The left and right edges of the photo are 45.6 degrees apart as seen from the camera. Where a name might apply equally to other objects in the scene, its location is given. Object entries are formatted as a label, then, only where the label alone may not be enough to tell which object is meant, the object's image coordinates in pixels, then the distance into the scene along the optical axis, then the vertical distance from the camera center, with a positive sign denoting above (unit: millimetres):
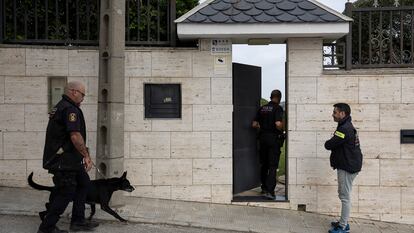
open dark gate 8141 -321
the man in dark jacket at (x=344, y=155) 6570 -618
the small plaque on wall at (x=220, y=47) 7715 +967
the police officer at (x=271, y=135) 8094 -435
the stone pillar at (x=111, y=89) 7000 +276
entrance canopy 7375 +1301
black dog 6137 -1041
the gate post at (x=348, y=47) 7806 +992
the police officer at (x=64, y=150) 5566 -482
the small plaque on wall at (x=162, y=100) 7742 +133
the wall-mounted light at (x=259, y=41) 7879 +1100
